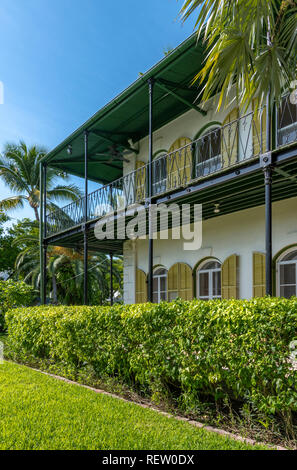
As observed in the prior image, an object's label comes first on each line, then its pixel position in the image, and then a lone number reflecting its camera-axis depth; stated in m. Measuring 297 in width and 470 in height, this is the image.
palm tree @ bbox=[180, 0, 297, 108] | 4.21
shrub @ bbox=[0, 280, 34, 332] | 10.04
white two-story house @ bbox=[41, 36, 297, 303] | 7.55
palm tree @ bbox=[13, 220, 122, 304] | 17.06
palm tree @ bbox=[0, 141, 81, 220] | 20.78
